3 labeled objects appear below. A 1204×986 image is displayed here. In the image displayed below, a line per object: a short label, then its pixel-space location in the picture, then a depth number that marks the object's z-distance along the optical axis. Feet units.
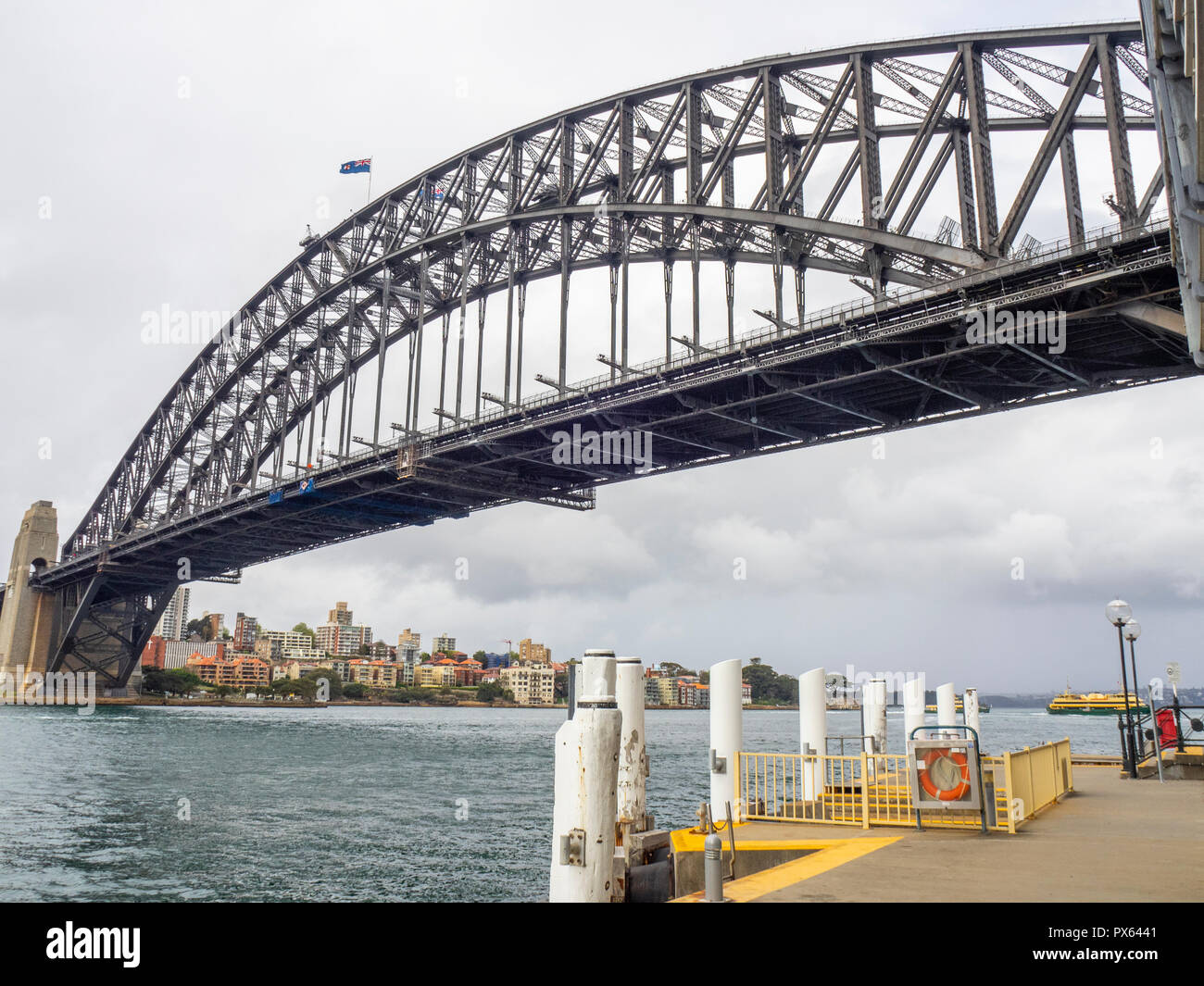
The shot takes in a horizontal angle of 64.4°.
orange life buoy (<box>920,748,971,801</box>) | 36.11
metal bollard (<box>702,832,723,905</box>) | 24.25
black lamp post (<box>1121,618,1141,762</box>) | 66.39
